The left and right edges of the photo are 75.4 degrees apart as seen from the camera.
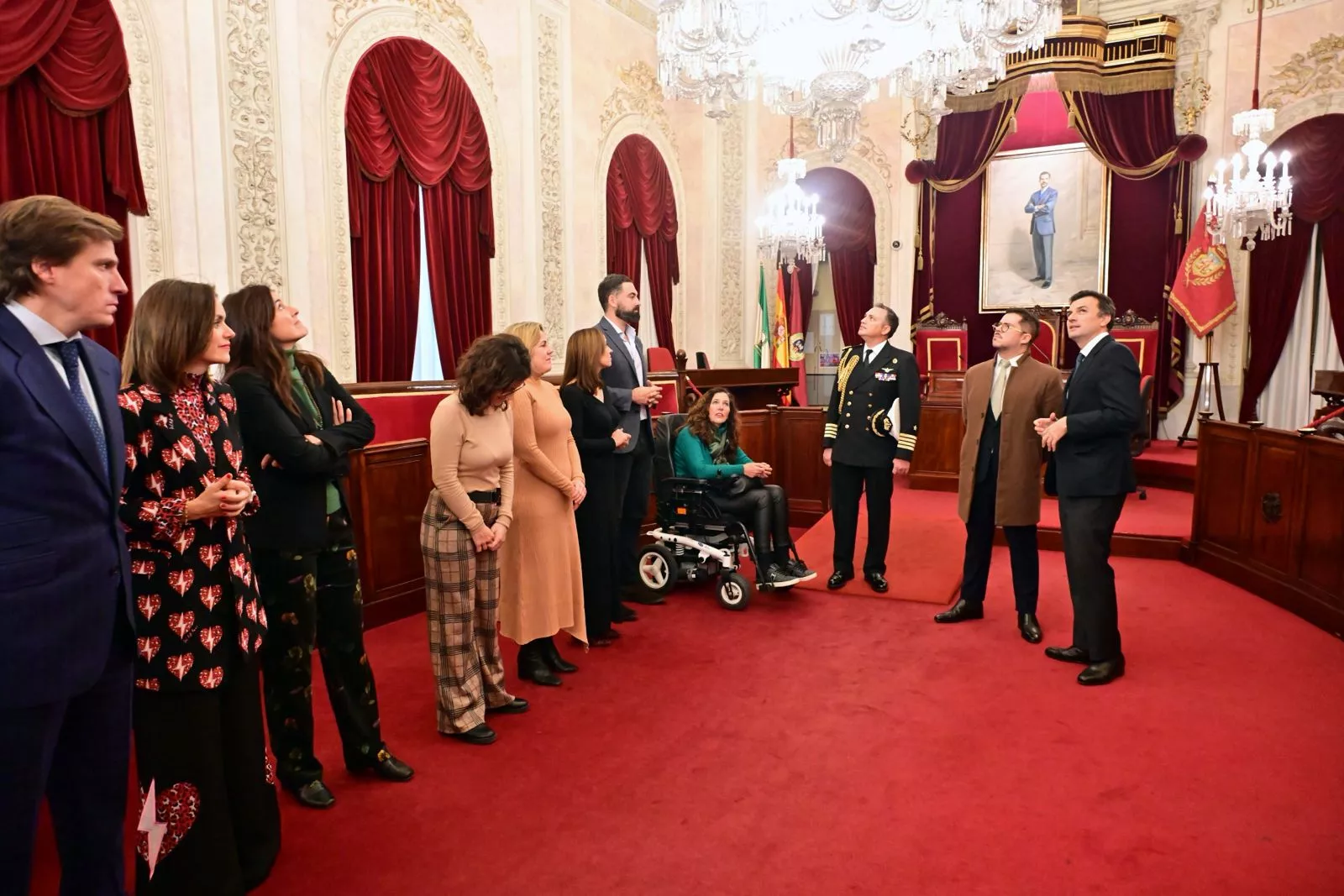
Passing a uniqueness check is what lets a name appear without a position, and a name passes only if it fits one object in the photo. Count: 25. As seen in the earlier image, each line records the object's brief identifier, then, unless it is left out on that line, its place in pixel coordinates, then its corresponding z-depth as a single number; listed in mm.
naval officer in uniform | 4766
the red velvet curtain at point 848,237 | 10250
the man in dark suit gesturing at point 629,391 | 4188
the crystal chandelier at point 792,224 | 8320
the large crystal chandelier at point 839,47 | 4098
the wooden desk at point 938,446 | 7801
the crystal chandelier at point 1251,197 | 6867
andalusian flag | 10398
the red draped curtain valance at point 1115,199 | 8906
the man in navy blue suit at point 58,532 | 1478
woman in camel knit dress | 3316
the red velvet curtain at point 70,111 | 3900
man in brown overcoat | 3998
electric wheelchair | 4777
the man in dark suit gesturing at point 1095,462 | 3463
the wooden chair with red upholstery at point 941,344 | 9812
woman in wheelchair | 4754
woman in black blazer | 2303
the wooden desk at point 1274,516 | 4266
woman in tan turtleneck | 2873
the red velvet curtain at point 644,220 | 8539
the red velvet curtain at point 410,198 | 5863
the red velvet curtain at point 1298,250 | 7883
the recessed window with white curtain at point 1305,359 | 8273
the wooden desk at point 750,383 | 7234
